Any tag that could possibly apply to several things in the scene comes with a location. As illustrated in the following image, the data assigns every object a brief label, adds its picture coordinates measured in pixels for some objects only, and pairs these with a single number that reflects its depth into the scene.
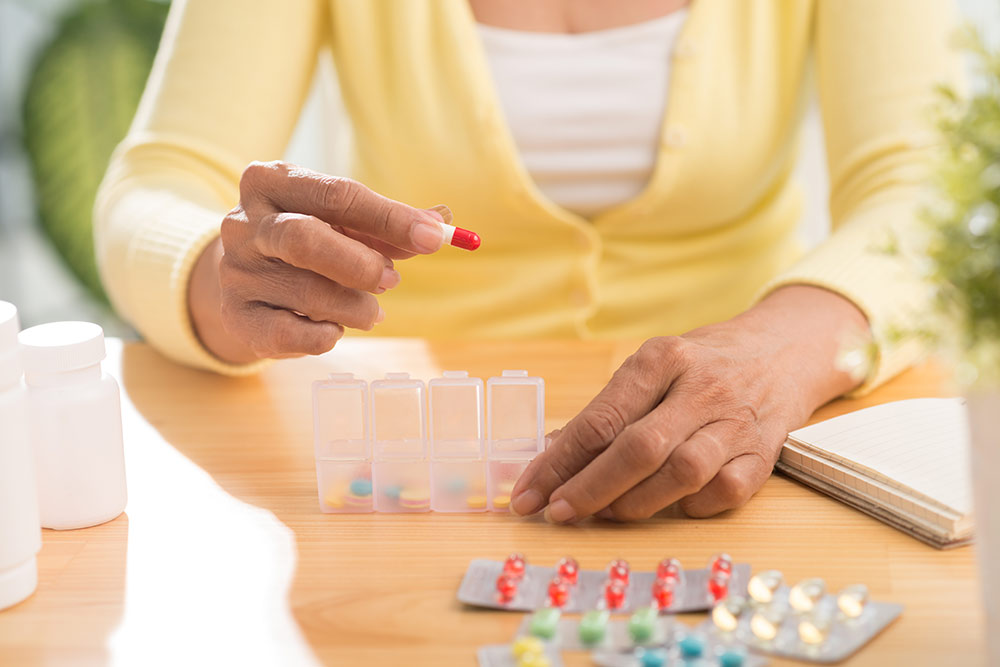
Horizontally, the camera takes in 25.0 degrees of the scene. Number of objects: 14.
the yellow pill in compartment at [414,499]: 0.92
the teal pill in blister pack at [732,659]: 0.79
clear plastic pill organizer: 0.92
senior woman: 1.10
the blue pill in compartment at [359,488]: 0.92
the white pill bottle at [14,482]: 0.83
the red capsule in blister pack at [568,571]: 0.85
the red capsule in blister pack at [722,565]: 0.85
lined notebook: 0.88
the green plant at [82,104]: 2.06
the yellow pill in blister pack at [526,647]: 0.80
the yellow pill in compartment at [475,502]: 0.92
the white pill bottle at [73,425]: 0.89
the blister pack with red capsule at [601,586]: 0.84
